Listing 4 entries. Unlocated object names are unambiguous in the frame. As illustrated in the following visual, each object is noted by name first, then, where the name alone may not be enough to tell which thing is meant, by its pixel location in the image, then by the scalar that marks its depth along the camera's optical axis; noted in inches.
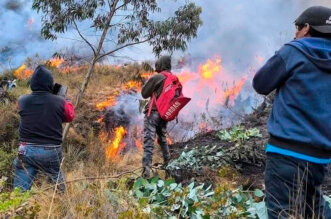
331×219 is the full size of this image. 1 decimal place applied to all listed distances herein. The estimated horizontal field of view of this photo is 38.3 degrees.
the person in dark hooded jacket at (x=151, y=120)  283.4
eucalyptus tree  377.7
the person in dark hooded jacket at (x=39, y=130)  208.2
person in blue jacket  119.8
